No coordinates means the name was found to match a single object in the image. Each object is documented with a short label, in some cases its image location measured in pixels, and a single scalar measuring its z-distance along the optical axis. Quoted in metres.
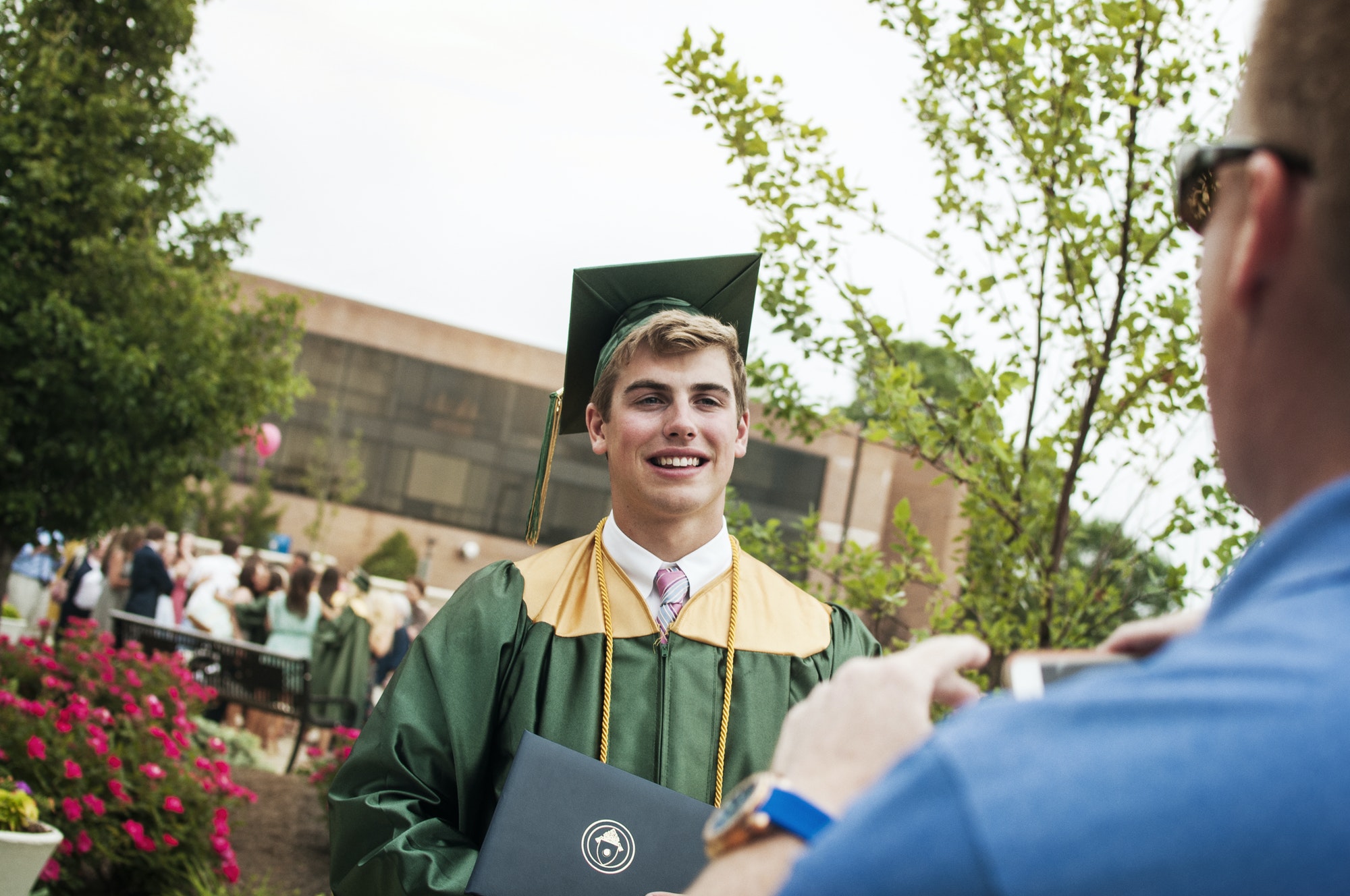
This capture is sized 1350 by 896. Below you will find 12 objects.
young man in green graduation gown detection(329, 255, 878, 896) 2.13
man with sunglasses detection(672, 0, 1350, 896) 0.54
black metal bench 8.70
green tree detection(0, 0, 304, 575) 8.11
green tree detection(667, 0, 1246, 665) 3.47
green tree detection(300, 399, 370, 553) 31.30
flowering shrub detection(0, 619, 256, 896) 4.57
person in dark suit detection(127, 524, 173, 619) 9.22
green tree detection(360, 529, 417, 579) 31.91
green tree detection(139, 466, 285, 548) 31.19
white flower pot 3.44
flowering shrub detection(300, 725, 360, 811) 6.46
